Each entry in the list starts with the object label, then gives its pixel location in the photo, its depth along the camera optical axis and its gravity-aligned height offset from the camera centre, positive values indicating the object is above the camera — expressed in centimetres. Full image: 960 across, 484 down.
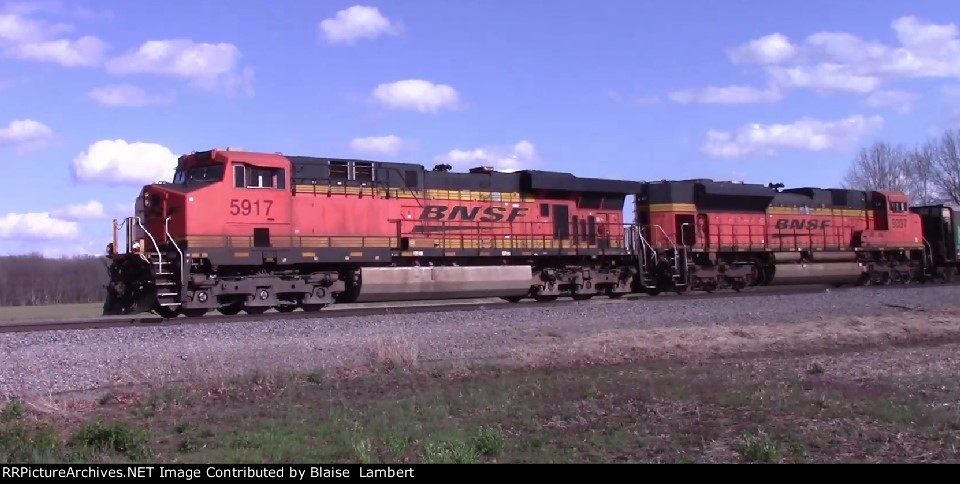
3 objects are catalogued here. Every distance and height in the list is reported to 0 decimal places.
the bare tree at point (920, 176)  5997 +440
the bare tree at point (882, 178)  6059 +445
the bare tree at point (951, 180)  5803 +398
